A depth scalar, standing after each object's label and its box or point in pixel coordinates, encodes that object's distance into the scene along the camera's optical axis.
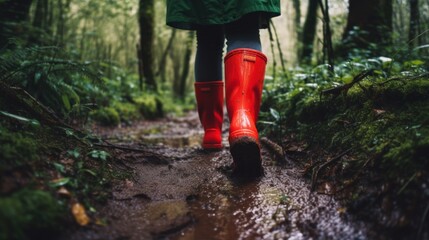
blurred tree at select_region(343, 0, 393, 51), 3.93
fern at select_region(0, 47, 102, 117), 2.25
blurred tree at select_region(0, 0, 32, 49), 3.50
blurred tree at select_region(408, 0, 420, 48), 3.62
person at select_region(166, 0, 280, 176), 1.65
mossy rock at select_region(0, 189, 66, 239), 0.81
